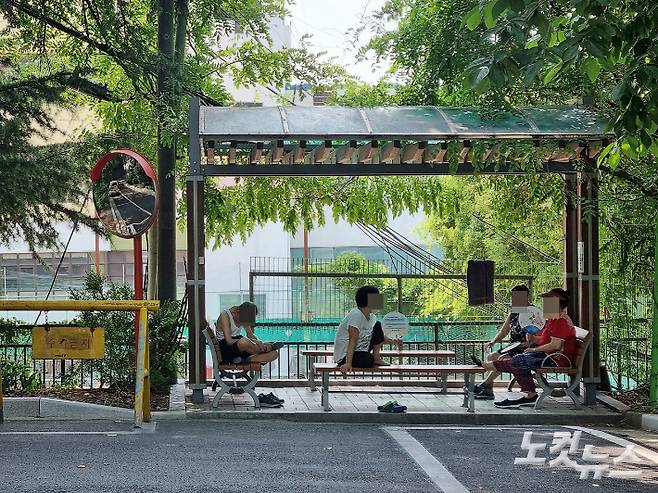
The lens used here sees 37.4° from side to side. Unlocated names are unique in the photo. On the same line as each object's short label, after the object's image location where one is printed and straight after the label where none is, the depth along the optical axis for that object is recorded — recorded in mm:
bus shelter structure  11977
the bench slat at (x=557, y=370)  12109
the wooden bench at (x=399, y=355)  13109
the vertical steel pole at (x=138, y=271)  10825
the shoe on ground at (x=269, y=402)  12047
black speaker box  14891
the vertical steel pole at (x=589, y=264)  12820
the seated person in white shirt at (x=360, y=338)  11867
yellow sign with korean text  10656
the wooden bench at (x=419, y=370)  11633
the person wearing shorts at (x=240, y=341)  12133
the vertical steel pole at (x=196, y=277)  12102
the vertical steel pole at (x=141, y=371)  10398
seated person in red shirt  12172
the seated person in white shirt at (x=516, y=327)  13086
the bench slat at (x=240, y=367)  12000
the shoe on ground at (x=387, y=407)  11805
